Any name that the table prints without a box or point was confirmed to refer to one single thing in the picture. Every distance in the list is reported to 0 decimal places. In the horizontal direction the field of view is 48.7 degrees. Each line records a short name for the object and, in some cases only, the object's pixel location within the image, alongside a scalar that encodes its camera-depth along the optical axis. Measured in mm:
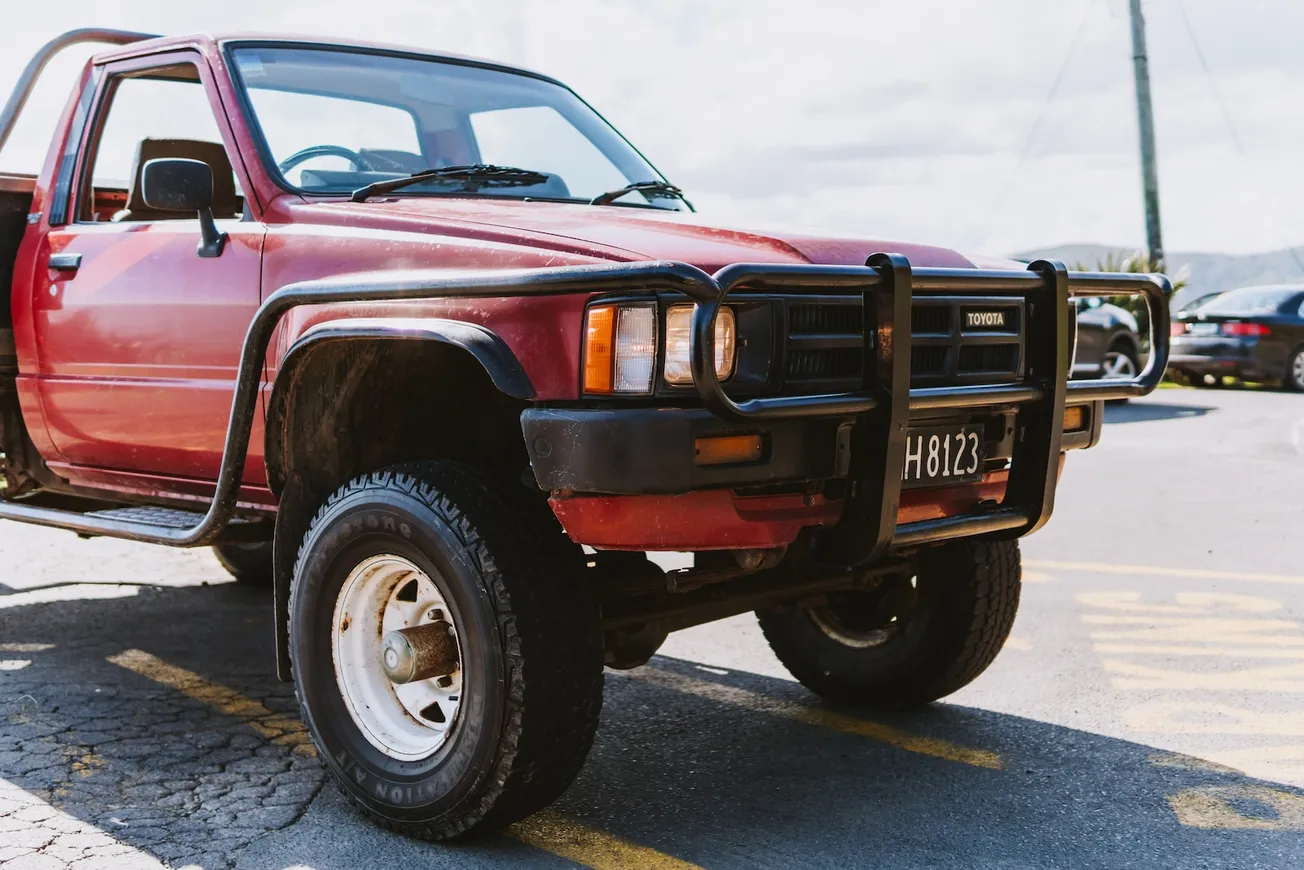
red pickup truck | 3072
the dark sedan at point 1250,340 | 17453
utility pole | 21938
